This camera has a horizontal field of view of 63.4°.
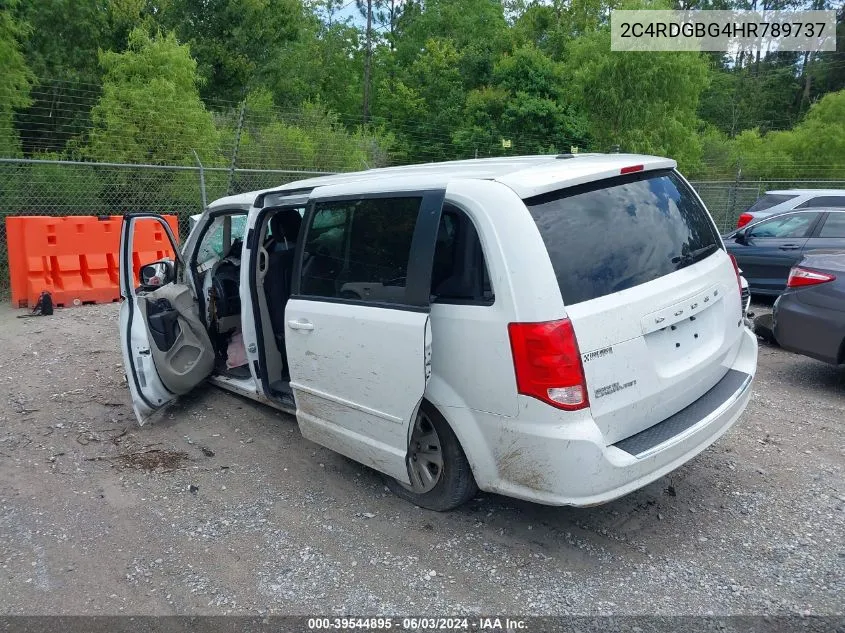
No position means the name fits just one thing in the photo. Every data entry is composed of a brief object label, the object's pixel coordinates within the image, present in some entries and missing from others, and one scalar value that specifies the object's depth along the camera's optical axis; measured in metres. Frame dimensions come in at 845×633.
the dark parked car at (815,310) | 5.63
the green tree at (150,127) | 12.41
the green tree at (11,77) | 13.26
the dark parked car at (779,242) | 9.28
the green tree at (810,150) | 23.12
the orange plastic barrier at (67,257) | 8.98
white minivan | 3.02
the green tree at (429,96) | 28.16
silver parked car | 10.79
